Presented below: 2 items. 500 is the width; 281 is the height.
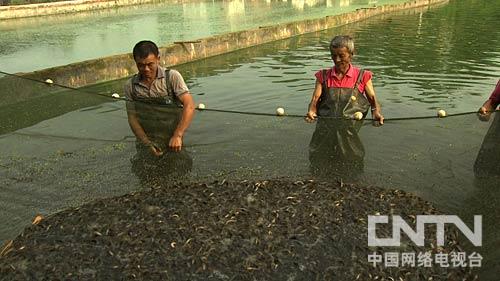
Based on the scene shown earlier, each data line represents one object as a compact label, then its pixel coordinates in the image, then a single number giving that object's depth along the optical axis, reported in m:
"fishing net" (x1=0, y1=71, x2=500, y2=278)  3.38
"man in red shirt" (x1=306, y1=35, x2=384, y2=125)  3.75
